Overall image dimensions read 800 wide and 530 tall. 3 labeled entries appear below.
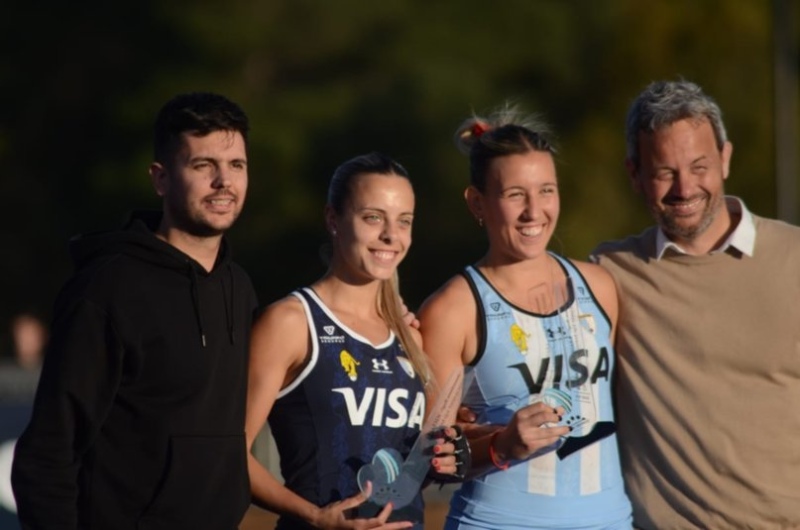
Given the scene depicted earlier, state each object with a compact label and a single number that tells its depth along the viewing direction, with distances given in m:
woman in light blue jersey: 10.25
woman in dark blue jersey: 9.65
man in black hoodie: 8.59
